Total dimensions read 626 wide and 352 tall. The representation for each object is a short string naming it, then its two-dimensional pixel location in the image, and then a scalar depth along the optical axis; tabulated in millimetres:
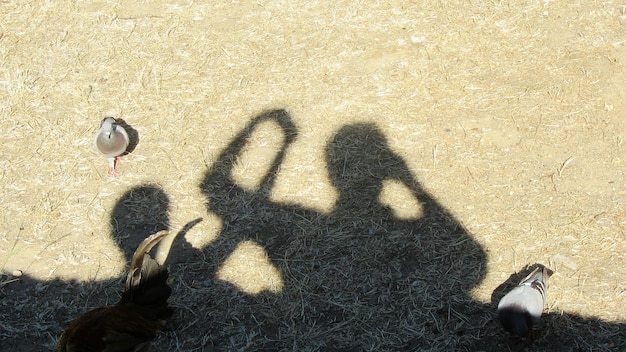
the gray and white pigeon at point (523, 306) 4480
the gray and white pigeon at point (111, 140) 6176
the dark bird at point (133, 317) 4340
